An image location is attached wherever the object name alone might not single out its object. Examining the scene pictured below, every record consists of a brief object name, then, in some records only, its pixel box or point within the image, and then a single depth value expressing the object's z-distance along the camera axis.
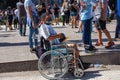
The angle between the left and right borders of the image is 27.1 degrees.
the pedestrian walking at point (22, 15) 10.07
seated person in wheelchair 5.43
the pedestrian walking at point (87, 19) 6.09
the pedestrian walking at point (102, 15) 6.31
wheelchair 5.32
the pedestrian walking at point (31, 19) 6.02
